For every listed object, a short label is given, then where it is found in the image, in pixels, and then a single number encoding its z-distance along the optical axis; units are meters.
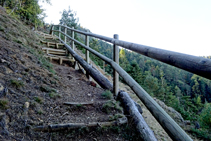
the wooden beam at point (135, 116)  1.77
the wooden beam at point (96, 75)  3.34
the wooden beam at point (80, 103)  2.38
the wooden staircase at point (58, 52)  5.82
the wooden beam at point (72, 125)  1.71
